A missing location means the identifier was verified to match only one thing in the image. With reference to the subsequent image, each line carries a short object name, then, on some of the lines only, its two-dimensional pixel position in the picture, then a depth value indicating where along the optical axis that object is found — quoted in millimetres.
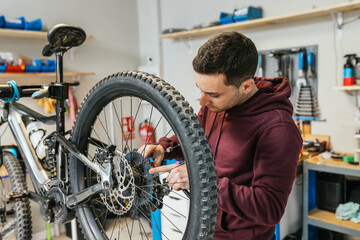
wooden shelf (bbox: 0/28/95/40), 2812
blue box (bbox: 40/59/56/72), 3027
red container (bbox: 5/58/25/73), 2805
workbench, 2322
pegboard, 2801
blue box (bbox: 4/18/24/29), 2832
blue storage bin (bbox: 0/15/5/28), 2799
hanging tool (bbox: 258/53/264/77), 3042
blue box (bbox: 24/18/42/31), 2939
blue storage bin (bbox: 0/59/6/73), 2760
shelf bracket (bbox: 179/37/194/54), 3735
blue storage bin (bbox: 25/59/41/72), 2934
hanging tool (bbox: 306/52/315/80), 2738
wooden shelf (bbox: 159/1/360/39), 2438
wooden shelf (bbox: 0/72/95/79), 2793
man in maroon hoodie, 901
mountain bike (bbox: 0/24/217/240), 780
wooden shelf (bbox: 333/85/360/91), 2409
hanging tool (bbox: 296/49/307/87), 2762
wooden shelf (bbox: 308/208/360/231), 2349
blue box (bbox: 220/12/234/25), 3061
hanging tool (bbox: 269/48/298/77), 2883
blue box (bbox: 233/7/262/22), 2912
